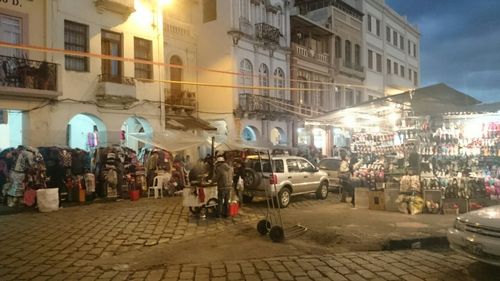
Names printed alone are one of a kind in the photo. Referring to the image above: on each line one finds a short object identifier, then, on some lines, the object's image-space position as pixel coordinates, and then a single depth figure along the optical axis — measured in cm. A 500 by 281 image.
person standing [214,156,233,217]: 1173
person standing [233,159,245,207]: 1412
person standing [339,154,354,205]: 1493
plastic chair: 1686
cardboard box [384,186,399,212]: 1278
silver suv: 1418
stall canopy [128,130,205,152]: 1459
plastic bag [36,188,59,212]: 1298
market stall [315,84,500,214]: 1238
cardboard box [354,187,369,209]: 1358
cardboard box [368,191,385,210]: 1302
